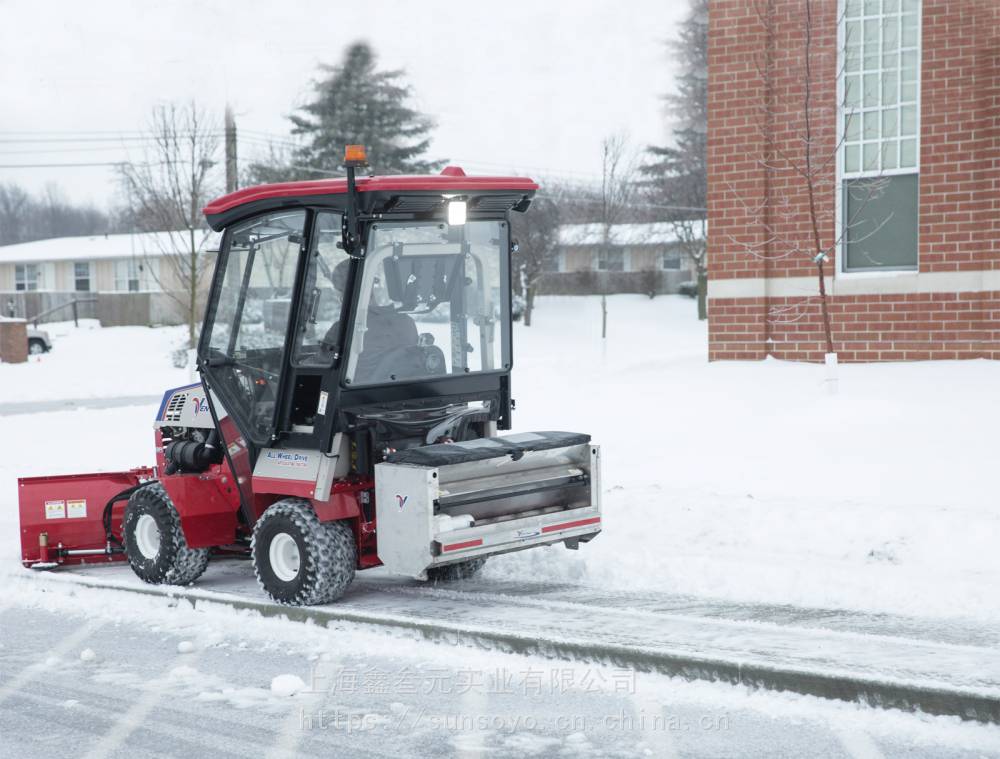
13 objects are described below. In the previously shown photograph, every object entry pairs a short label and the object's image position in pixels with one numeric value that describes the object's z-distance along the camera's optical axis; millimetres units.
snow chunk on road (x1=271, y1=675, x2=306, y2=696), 5891
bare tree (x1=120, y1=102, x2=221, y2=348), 32812
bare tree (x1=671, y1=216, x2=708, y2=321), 47784
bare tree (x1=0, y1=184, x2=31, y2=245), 90250
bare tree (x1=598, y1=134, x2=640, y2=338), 40281
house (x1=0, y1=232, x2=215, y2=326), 49688
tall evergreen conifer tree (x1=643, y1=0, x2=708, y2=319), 50750
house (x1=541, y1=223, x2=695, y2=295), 54812
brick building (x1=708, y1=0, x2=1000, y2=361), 14055
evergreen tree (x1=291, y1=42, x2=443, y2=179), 44562
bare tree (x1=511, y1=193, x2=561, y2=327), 47125
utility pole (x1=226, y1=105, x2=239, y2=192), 30969
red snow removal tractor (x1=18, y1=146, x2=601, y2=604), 7141
